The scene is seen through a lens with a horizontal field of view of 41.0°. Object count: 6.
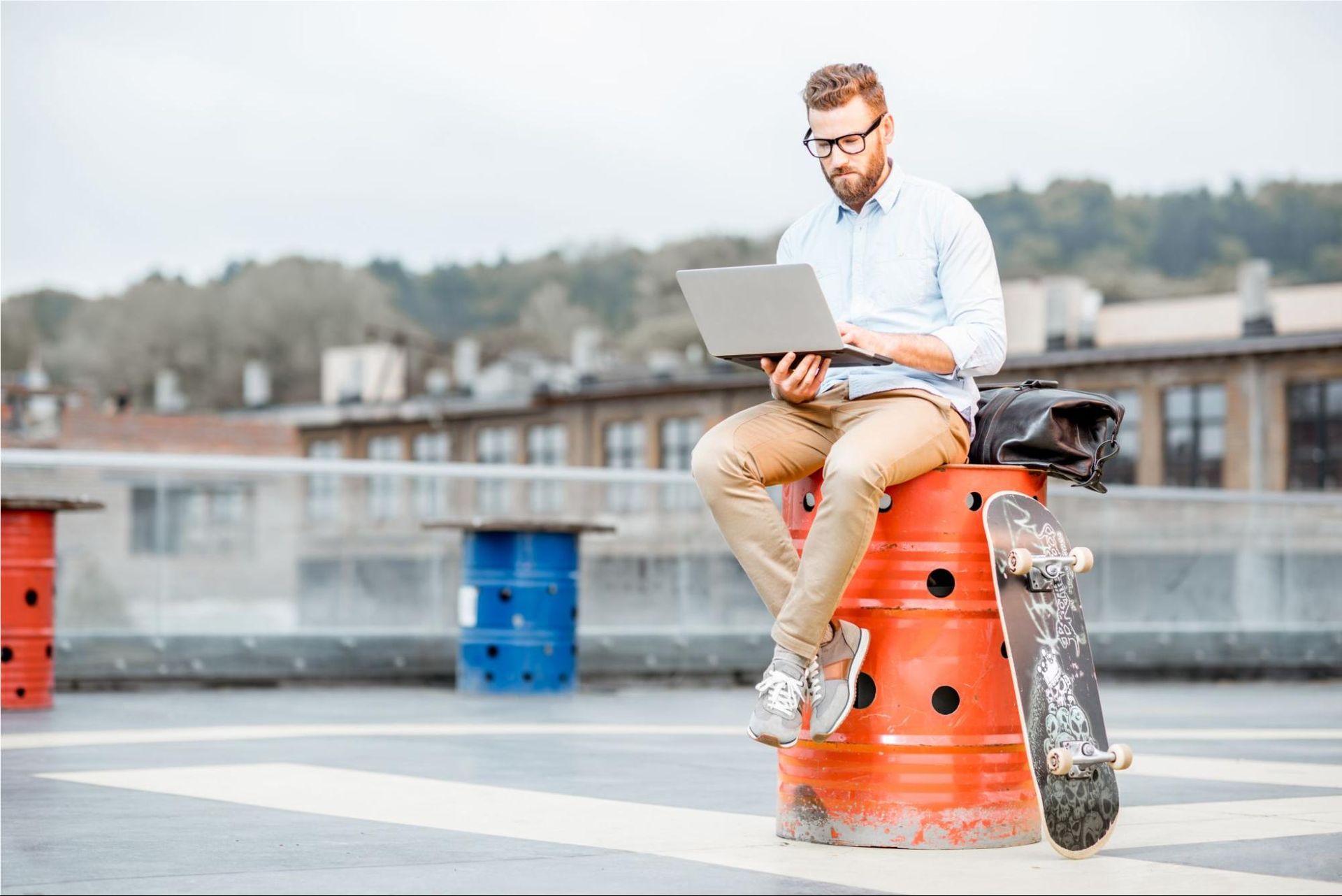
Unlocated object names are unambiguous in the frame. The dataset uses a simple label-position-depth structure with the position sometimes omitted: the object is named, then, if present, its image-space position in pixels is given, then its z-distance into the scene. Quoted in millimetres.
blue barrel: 12008
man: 4566
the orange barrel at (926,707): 4723
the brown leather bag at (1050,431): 4879
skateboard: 4543
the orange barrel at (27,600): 9883
